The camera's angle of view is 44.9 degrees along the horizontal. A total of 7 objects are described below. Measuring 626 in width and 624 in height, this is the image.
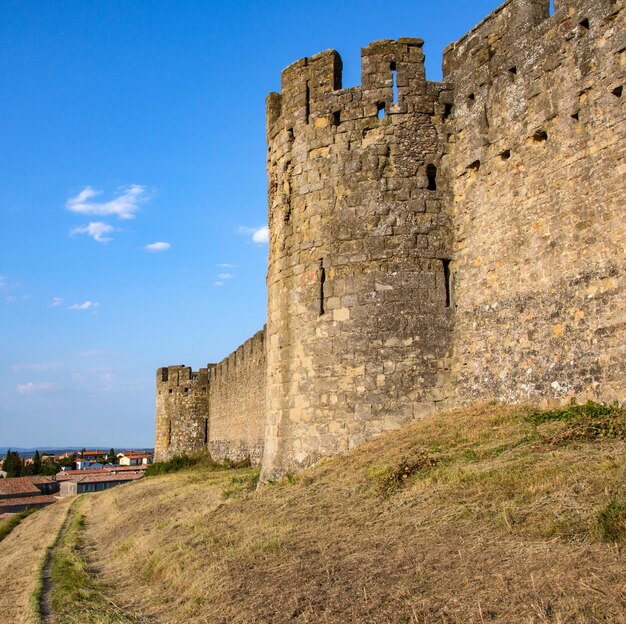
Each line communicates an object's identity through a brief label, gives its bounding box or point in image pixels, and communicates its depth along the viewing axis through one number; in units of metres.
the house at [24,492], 48.62
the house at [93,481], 56.15
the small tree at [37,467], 88.75
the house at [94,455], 138.24
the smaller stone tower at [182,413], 34.25
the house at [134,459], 125.11
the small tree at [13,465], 85.00
